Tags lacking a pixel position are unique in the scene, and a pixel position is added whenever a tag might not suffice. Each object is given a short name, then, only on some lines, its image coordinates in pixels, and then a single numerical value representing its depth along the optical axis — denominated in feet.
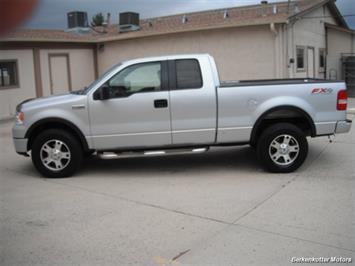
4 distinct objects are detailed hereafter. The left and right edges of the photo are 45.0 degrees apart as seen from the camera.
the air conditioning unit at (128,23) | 73.31
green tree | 145.51
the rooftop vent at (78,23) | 75.53
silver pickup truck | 22.36
